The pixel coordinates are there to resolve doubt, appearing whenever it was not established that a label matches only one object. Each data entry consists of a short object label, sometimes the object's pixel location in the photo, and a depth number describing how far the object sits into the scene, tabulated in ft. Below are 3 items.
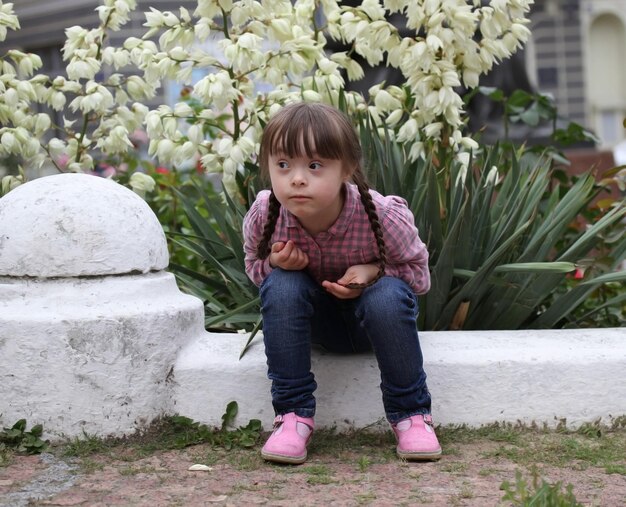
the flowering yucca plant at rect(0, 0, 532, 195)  11.56
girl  8.84
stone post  9.43
